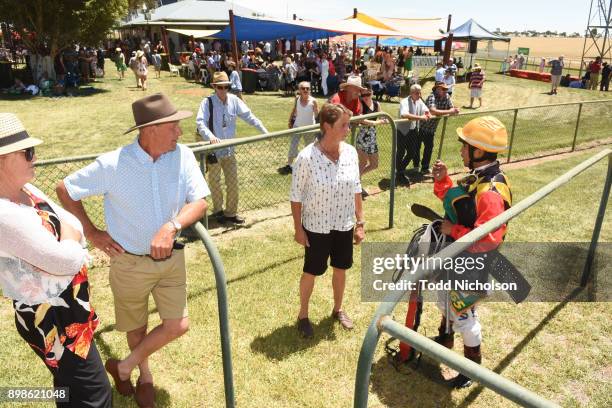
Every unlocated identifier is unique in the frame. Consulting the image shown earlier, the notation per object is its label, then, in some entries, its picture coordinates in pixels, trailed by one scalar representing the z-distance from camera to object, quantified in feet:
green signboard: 116.88
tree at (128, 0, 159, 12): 126.35
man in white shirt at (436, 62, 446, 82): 57.36
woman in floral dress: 6.22
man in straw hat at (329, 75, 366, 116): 20.42
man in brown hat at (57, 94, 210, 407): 8.09
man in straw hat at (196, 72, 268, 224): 18.30
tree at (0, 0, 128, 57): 56.90
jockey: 9.01
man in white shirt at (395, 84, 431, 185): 24.73
